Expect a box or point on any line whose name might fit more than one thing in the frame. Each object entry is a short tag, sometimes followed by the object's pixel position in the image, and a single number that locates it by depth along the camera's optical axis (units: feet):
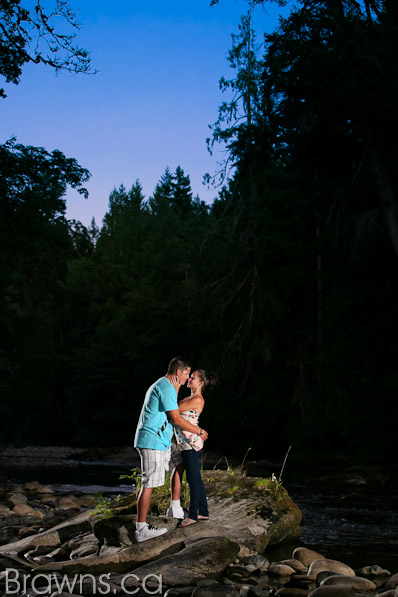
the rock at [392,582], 18.34
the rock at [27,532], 26.67
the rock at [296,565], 20.16
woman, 21.99
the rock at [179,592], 16.81
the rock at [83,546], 21.89
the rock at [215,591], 16.25
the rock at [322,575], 18.35
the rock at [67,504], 35.65
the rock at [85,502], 37.17
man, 20.80
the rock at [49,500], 38.36
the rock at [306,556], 21.25
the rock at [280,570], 19.52
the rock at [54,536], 23.07
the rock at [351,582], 17.75
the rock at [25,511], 32.71
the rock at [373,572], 20.03
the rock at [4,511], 32.36
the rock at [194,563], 17.95
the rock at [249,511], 22.47
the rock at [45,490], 44.51
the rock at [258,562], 20.02
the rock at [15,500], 35.34
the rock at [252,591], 16.89
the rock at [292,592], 17.17
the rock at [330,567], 19.53
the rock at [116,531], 21.29
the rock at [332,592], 16.35
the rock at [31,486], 47.61
